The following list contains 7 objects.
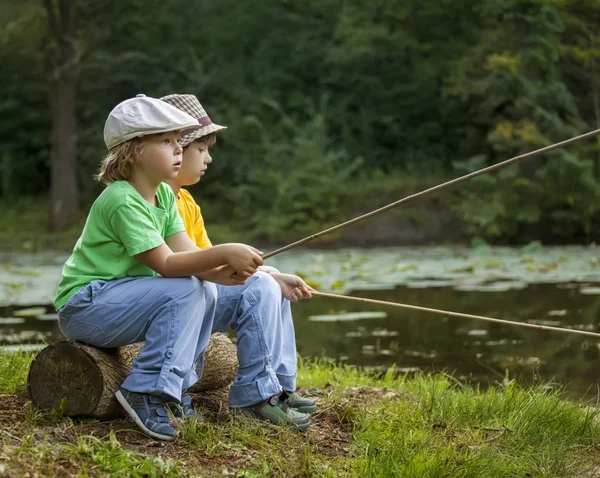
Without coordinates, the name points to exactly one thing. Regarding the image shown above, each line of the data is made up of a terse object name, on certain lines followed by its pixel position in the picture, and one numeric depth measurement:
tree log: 6.15
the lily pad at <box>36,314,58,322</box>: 13.08
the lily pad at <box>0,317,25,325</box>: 12.70
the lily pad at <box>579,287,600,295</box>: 14.77
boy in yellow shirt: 6.30
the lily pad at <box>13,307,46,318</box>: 13.22
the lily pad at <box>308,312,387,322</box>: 13.48
